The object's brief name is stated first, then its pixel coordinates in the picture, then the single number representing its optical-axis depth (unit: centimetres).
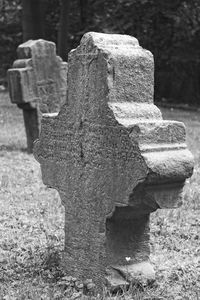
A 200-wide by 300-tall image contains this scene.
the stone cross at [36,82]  1226
